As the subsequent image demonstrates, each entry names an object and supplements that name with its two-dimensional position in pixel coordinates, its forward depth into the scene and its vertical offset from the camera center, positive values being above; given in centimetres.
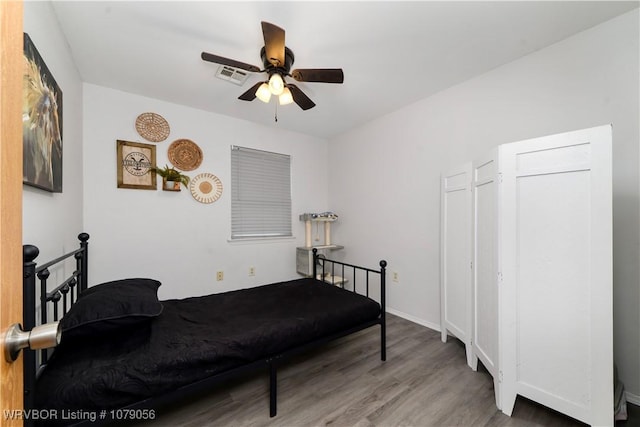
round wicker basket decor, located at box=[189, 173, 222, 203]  308 +33
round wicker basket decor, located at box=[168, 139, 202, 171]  294 +71
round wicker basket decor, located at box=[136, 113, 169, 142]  275 +97
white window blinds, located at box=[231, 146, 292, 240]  342 +28
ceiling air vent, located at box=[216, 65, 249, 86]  224 +128
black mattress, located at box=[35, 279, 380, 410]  117 -77
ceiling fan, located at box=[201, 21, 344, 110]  161 +102
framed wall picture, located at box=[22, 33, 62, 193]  118 +49
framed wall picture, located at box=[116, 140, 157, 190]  265 +53
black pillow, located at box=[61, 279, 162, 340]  128 -53
